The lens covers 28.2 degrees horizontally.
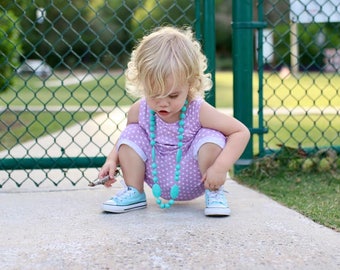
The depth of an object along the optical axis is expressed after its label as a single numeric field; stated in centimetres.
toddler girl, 262
